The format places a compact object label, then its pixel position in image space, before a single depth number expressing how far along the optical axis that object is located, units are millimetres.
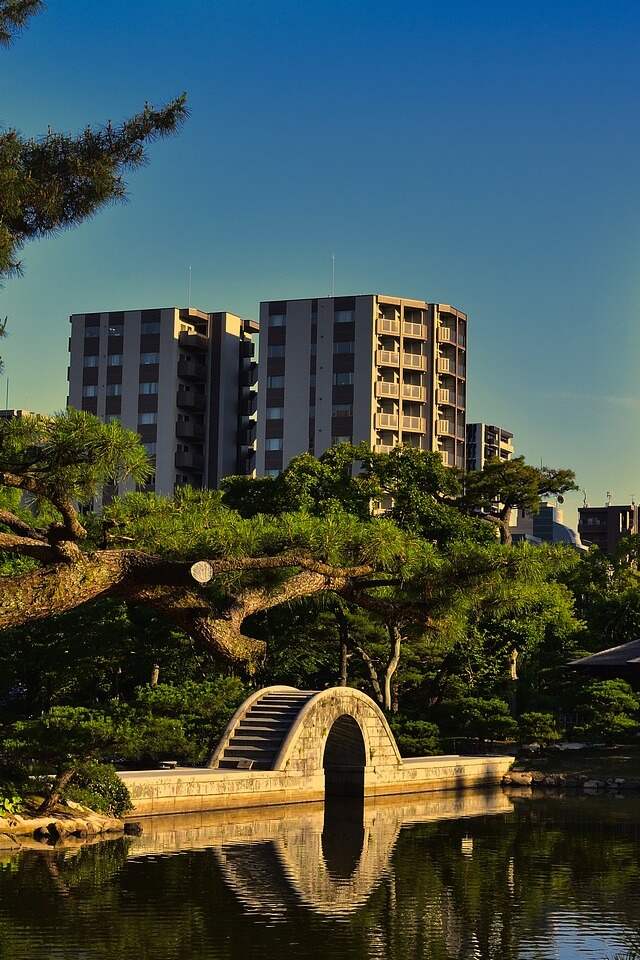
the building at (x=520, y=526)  124519
